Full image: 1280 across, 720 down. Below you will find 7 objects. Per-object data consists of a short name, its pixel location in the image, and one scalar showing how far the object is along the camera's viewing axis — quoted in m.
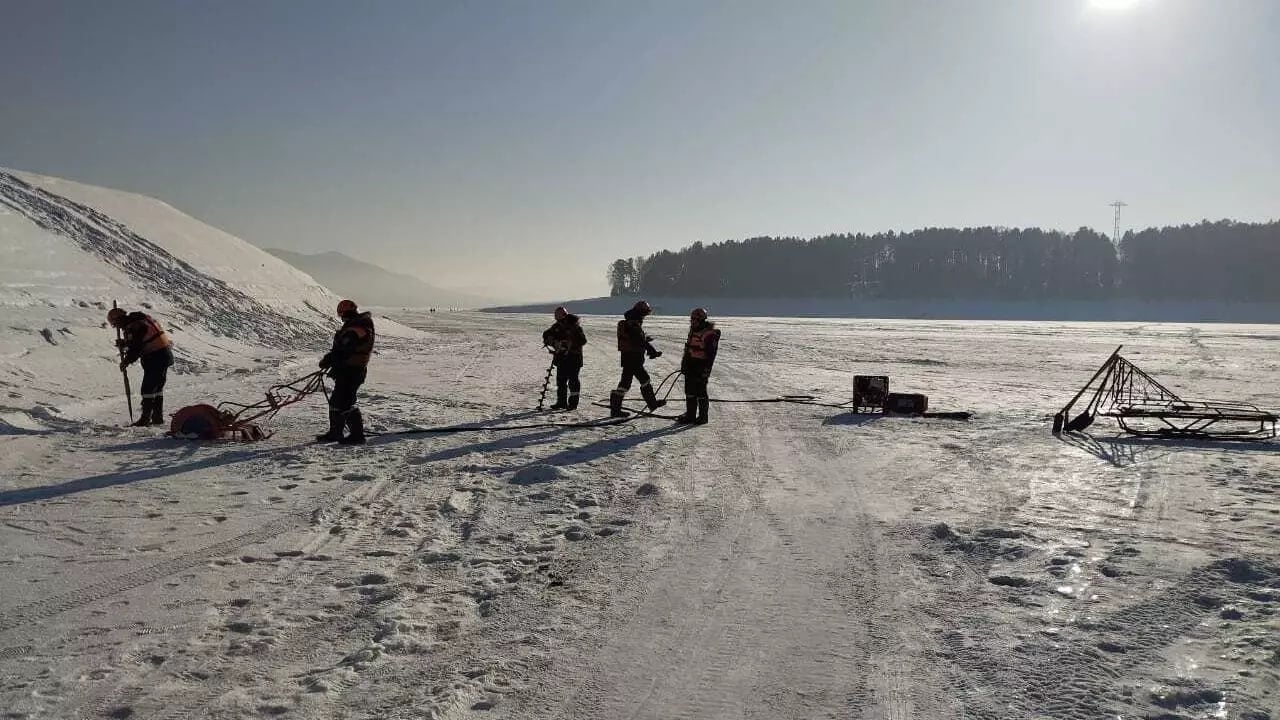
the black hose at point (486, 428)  9.08
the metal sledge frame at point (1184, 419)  9.35
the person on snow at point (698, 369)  10.45
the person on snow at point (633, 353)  10.77
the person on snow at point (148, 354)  9.27
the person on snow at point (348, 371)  8.16
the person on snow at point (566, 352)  11.40
